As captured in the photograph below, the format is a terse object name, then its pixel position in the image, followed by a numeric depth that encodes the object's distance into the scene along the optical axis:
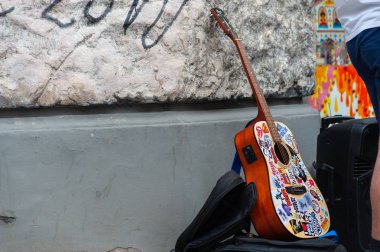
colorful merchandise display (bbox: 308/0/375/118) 8.30
